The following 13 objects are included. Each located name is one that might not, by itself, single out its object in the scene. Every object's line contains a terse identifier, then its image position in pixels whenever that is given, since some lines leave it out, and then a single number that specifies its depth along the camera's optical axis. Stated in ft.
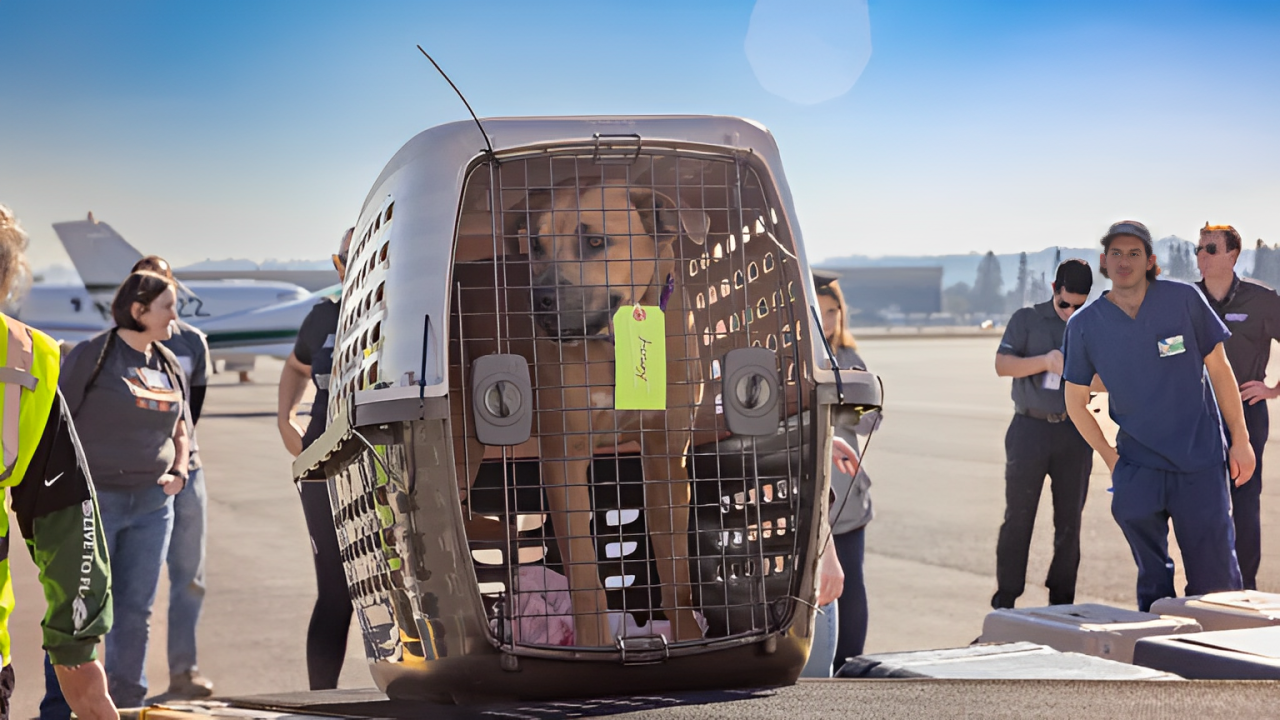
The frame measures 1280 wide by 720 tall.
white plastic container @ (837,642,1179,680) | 8.03
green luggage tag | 7.55
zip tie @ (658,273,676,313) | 8.66
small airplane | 115.03
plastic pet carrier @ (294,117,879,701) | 6.84
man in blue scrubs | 15.11
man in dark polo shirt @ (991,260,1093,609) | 19.74
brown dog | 8.07
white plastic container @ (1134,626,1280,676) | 8.18
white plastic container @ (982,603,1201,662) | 10.03
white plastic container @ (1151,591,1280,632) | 10.54
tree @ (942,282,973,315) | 365.61
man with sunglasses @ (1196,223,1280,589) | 20.79
